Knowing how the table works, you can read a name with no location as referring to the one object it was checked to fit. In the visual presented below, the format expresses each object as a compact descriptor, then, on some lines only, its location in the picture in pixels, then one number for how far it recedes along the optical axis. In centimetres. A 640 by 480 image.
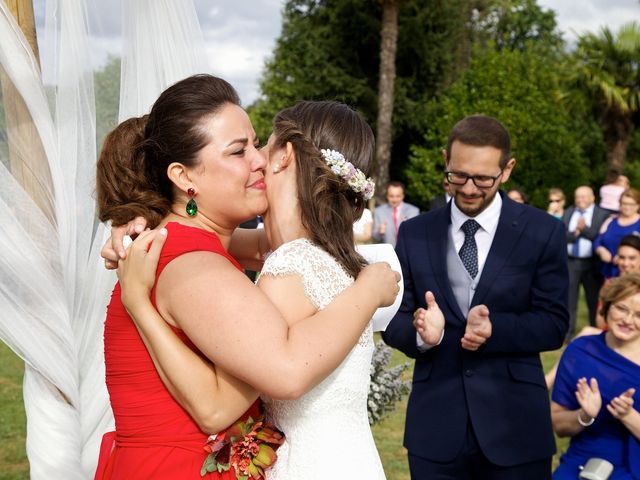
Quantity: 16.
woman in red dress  185
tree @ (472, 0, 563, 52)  4053
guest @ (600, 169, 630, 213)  1147
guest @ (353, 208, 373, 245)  1040
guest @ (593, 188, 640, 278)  941
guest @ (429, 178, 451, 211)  1039
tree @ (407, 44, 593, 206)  2716
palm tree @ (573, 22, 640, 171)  2556
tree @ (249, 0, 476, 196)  3000
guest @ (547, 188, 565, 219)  1235
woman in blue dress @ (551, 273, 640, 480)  395
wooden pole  255
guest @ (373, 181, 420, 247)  1183
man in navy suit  325
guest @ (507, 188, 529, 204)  1112
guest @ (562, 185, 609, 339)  1052
